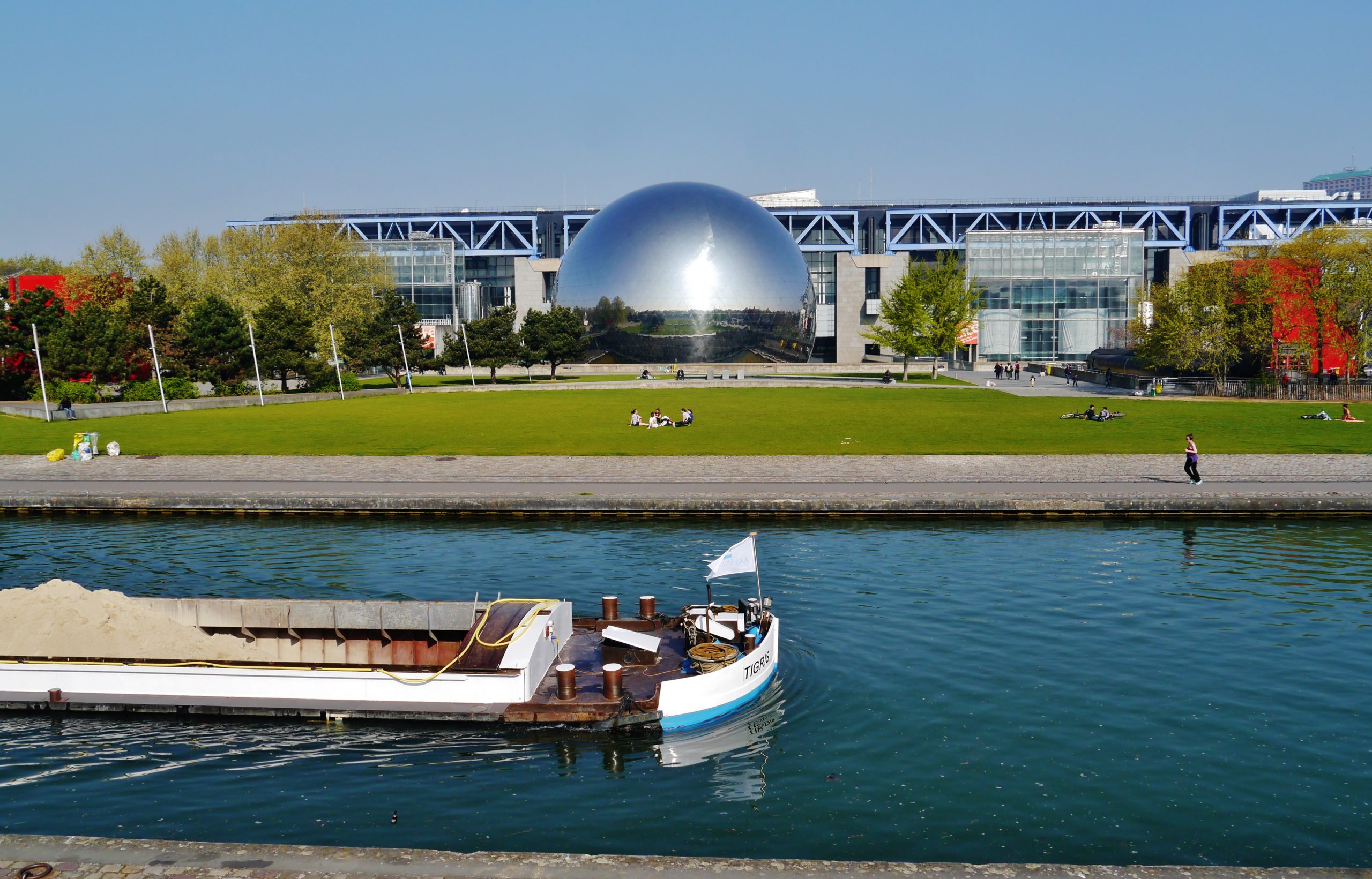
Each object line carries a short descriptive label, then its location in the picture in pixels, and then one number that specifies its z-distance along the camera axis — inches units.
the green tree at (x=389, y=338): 3398.1
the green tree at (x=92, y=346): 2608.3
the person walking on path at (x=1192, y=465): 1283.2
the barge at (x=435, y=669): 617.9
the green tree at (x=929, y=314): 3506.4
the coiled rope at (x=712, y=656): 632.4
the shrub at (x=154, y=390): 2630.4
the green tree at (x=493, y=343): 3619.6
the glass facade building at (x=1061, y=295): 5305.1
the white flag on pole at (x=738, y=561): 644.7
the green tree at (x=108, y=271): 3373.5
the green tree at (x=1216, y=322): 2819.9
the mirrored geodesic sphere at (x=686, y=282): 4441.4
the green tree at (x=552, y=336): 3764.8
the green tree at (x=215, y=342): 2871.6
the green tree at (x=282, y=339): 3016.7
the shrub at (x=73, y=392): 2492.6
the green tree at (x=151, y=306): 2790.4
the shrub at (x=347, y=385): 3168.3
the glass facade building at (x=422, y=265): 6220.5
